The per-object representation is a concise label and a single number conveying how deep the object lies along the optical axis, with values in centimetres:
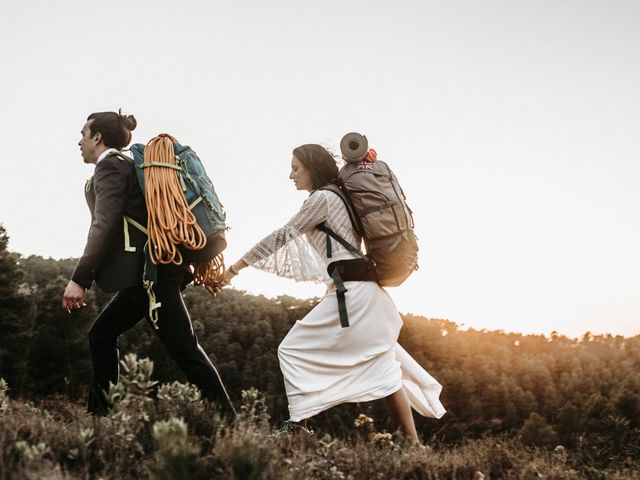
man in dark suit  445
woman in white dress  490
